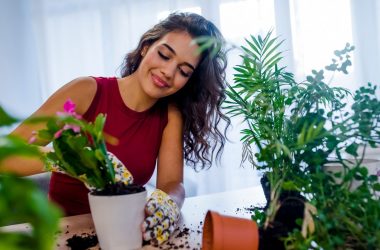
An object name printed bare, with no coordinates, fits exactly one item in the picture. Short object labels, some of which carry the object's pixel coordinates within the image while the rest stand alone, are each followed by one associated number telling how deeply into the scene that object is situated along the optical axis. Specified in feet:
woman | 3.75
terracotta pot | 1.85
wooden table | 2.60
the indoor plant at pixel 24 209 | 0.77
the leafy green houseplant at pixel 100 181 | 2.05
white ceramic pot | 2.16
